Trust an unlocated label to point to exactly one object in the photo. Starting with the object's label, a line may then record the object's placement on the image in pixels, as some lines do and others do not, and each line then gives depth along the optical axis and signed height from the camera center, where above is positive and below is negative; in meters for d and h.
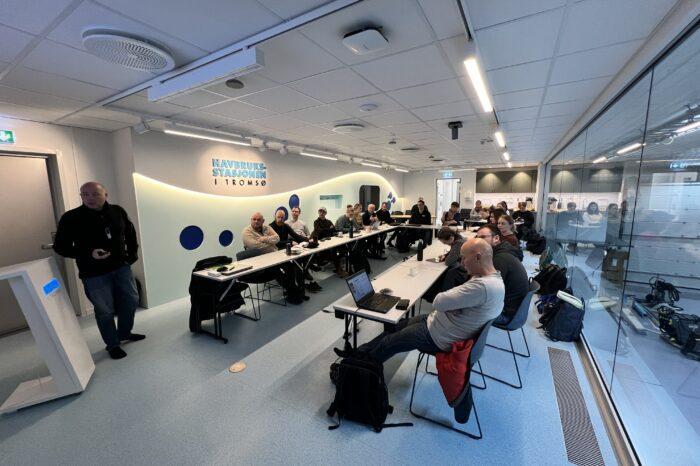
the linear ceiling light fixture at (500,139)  4.96 +1.18
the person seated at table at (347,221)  6.92 -0.52
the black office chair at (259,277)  4.12 -1.14
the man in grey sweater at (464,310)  1.86 -0.77
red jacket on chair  1.84 -1.16
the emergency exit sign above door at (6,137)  3.36 +0.85
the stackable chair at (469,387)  1.85 -1.26
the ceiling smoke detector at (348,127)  4.25 +1.17
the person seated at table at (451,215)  8.01 -0.47
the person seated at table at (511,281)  2.62 -0.80
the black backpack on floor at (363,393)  2.02 -1.44
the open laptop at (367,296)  2.35 -0.88
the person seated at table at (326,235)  6.01 -0.75
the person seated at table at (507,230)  3.86 -0.45
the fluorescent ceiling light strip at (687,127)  2.58 +0.68
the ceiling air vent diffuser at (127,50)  1.68 +1.02
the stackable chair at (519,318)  2.52 -1.13
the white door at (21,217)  3.49 -0.16
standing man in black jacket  2.81 -0.53
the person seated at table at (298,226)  6.06 -0.56
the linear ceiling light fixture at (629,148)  3.52 +0.68
